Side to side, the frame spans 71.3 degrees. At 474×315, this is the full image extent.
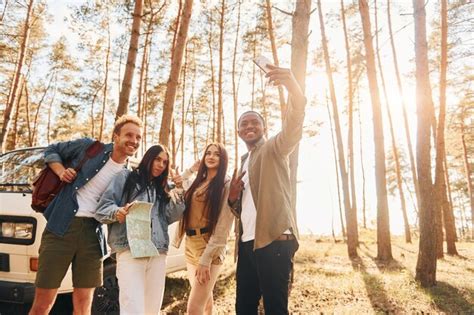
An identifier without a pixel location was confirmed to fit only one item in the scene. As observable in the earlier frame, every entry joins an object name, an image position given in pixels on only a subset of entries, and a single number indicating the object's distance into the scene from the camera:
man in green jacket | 2.43
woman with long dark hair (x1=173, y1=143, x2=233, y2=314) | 3.04
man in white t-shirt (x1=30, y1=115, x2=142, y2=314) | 2.86
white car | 3.37
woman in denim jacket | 2.65
